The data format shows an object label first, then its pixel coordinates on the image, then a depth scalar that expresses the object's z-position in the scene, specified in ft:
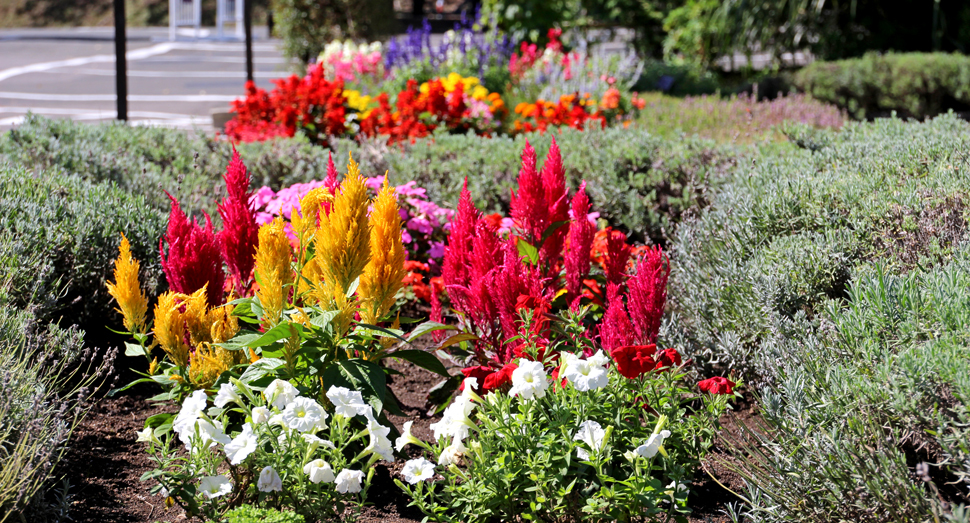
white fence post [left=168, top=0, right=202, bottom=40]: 83.56
